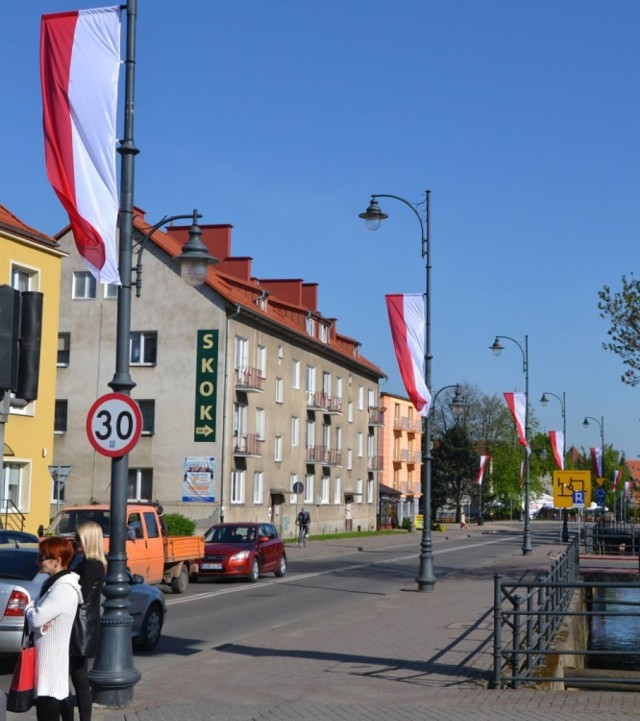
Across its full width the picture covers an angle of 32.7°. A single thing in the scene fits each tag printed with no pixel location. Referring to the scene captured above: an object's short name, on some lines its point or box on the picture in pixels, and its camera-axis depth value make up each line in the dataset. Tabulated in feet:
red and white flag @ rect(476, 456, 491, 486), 235.20
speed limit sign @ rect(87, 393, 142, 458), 32.94
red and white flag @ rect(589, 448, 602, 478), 187.52
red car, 89.15
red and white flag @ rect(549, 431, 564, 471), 149.20
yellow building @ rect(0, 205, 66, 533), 103.65
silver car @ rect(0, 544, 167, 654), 39.75
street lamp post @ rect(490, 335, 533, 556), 127.34
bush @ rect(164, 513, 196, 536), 121.08
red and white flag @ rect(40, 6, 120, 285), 33.55
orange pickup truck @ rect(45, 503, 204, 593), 67.10
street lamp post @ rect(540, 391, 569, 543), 165.11
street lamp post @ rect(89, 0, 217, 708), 31.86
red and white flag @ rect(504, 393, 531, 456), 121.70
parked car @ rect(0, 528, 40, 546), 52.89
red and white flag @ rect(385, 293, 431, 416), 73.77
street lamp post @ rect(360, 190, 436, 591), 76.23
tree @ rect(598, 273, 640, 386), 88.43
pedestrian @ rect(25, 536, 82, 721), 23.86
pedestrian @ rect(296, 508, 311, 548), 152.46
